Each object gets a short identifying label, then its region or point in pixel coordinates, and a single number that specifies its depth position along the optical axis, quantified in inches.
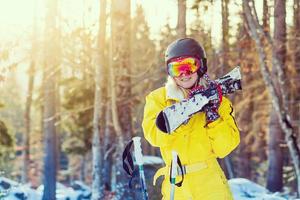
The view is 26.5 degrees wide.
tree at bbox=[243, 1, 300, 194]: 428.1
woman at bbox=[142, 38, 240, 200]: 159.3
